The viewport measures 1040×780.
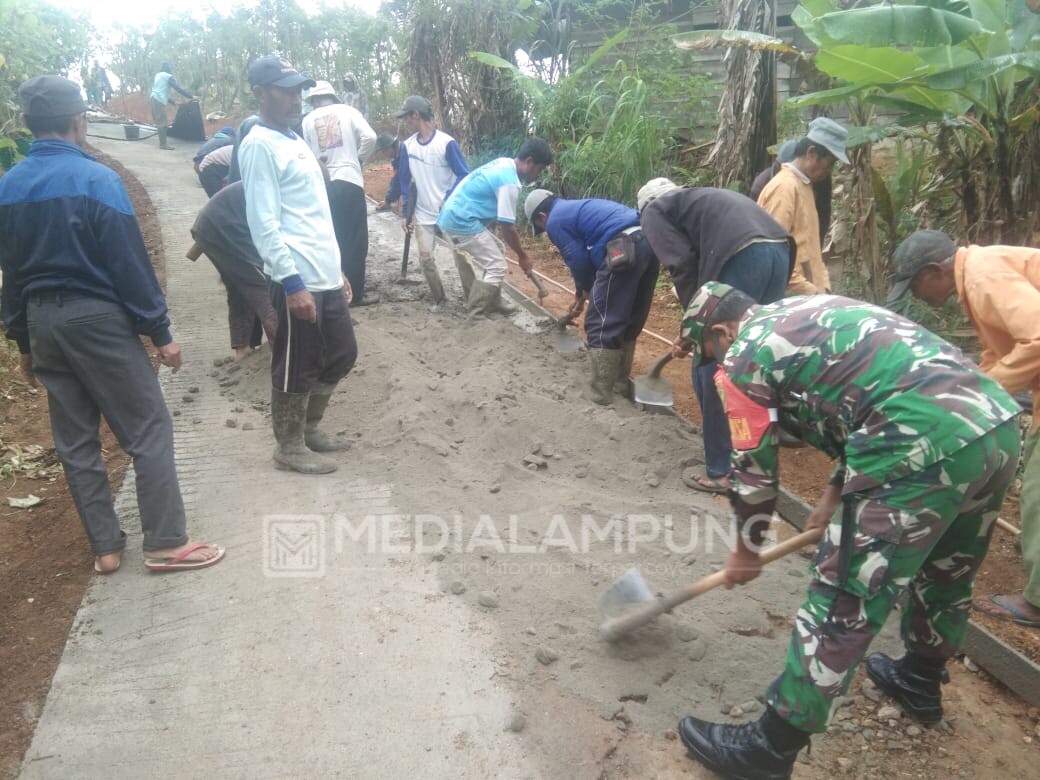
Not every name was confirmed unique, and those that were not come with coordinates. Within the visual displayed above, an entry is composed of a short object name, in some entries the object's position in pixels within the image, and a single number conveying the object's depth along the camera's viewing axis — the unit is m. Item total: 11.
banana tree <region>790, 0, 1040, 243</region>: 4.19
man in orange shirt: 2.71
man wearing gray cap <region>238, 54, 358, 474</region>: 3.49
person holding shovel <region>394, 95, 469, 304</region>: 6.68
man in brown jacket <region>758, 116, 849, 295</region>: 4.48
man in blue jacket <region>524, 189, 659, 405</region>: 4.66
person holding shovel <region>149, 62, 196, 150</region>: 15.77
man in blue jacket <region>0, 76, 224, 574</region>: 2.86
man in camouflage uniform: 1.98
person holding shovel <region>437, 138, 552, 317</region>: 5.67
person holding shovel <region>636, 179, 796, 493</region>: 3.75
